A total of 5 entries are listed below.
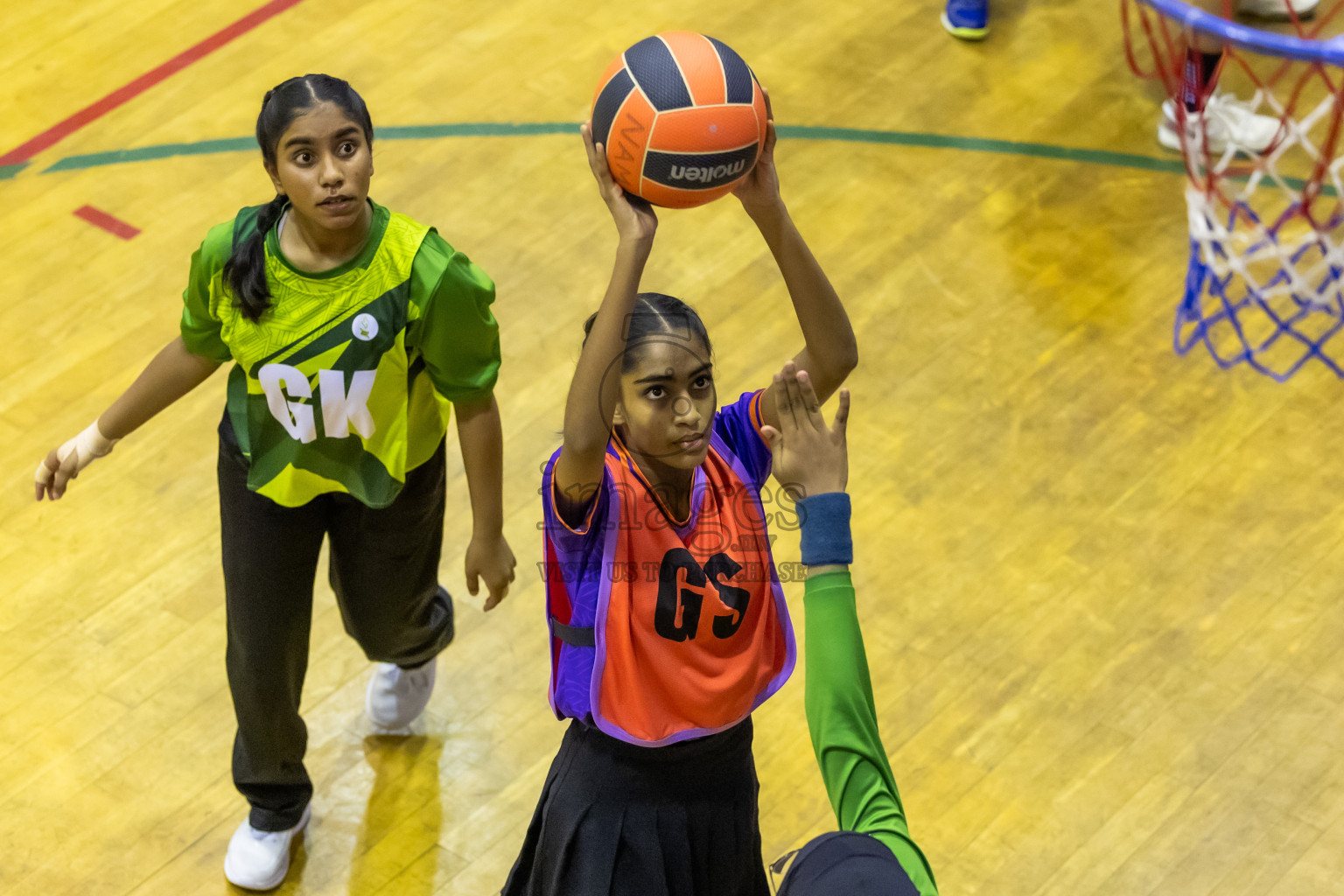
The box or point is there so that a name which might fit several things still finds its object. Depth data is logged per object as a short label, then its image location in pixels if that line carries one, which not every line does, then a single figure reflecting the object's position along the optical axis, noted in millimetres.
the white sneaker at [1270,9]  11711
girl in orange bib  4594
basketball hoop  7145
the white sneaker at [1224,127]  7957
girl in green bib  5551
